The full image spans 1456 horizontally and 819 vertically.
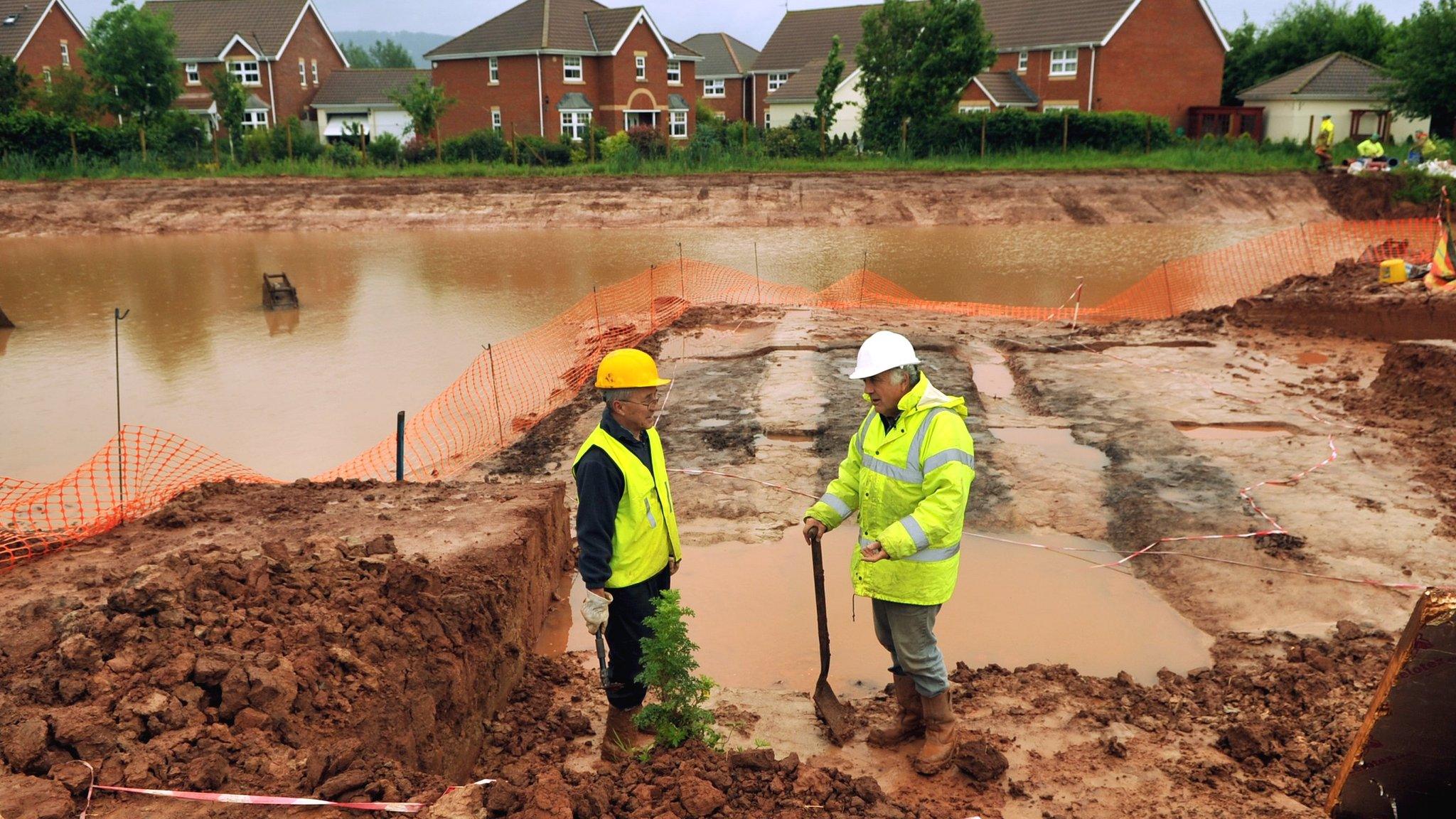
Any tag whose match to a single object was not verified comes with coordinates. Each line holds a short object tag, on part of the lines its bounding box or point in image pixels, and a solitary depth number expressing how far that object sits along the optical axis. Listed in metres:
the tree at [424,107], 39.37
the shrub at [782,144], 36.47
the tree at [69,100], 40.41
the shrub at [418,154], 36.62
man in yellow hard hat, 4.52
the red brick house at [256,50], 52.09
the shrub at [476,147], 36.47
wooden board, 3.22
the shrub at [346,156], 36.12
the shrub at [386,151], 36.47
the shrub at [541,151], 35.97
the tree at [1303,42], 46.38
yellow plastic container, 14.30
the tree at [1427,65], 32.22
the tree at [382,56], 128.44
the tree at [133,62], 38.41
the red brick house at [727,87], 58.28
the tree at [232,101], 40.56
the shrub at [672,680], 4.40
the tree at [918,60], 35.81
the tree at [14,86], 40.00
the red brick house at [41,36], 48.44
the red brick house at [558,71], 45.66
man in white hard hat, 4.41
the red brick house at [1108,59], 41.72
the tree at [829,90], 36.97
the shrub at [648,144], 36.50
